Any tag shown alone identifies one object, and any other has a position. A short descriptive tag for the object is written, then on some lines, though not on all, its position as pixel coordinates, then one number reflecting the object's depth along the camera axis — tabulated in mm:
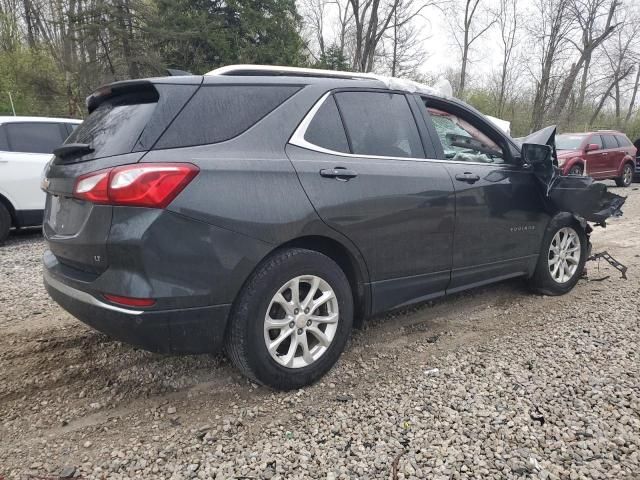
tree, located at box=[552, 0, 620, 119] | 23797
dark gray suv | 2121
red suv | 12125
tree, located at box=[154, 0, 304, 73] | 17134
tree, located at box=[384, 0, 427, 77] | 25453
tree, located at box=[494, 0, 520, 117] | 29386
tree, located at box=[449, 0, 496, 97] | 28781
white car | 6180
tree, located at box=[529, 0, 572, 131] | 24891
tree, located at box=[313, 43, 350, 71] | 20719
